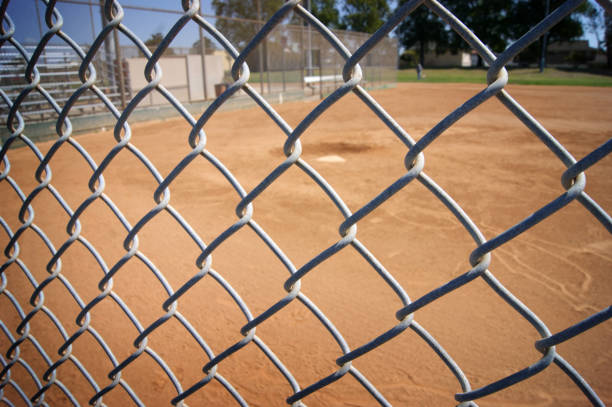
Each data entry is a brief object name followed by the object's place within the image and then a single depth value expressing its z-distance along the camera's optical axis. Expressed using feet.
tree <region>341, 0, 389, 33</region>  167.22
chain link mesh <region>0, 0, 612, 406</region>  2.04
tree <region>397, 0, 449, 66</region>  141.14
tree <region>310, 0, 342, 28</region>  158.22
